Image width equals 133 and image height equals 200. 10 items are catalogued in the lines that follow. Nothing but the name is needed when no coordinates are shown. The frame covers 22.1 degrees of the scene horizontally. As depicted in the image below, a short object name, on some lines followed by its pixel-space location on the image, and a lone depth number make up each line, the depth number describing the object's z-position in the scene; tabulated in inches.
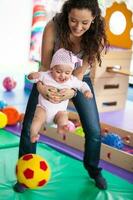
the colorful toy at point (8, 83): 191.2
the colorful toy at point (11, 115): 131.6
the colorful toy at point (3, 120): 126.1
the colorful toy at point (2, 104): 144.9
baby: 69.1
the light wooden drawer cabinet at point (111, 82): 165.6
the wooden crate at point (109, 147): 102.7
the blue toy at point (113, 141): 115.6
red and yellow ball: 77.2
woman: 66.8
